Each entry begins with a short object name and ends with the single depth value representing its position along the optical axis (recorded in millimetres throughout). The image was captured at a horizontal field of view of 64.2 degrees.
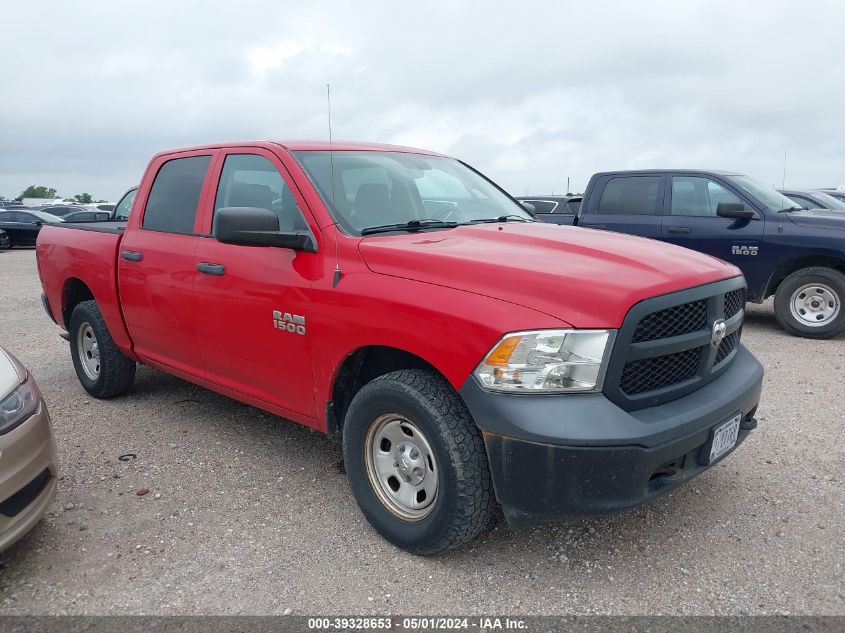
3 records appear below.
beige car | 2695
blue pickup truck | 7094
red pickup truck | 2484
